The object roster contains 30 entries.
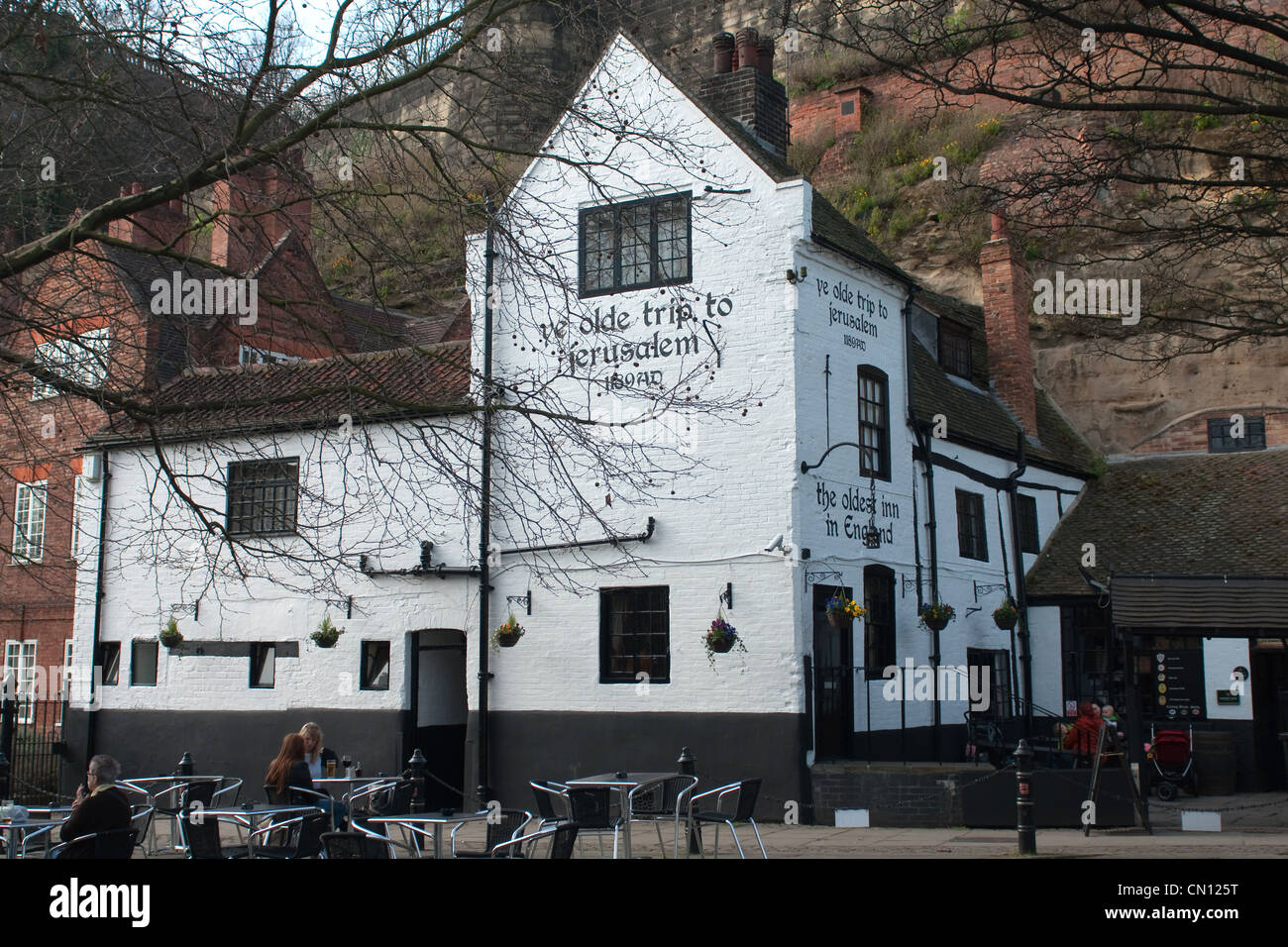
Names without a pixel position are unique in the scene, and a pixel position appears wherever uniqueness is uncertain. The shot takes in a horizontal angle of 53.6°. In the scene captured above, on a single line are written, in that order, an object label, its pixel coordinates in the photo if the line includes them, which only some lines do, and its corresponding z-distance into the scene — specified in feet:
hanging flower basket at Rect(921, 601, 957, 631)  64.18
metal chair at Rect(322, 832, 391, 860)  28.76
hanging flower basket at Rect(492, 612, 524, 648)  60.18
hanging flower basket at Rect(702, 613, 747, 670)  55.67
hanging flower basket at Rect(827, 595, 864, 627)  56.08
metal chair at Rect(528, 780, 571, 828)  38.57
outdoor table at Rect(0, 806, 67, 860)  34.19
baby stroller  64.34
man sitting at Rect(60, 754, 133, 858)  30.42
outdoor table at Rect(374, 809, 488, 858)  32.83
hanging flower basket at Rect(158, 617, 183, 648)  68.13
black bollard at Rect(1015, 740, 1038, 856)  42.73
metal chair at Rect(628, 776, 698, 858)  41.98
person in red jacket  61.62
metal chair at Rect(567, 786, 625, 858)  37.42
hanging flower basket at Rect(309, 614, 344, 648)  64.44
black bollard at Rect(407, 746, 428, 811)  48.34
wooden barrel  65.82
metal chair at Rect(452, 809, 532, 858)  33.78
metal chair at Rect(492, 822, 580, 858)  29.73
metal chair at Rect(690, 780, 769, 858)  38.29
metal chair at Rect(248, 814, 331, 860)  33.06
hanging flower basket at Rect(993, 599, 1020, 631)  71.26
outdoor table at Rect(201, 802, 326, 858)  36.29
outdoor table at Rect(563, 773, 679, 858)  40.16
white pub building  57.72
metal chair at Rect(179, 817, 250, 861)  33.71
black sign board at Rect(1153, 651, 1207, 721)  72.95
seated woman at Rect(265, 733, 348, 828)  41.45
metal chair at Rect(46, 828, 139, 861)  29.99
